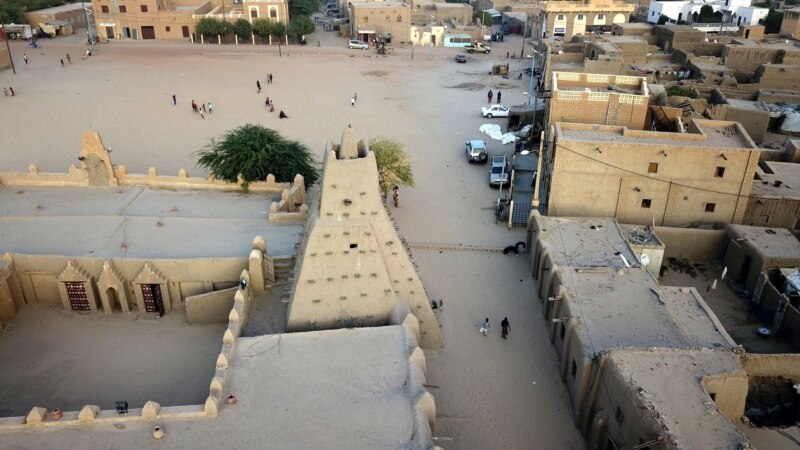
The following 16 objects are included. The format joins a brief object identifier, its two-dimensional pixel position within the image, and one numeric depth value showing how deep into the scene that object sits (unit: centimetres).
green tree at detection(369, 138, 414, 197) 3091
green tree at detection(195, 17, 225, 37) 7500
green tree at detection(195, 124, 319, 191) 2859
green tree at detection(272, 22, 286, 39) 7612
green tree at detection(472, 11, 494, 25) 8813
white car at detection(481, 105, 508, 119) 4856
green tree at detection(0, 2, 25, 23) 7737
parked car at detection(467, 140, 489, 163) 3812
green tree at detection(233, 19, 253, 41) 7562
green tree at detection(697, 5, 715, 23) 8050
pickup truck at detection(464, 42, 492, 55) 7521
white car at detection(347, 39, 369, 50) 7594
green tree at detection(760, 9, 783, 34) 7738
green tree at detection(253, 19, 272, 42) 7575
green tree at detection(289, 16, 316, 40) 7762
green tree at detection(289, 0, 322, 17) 8338
